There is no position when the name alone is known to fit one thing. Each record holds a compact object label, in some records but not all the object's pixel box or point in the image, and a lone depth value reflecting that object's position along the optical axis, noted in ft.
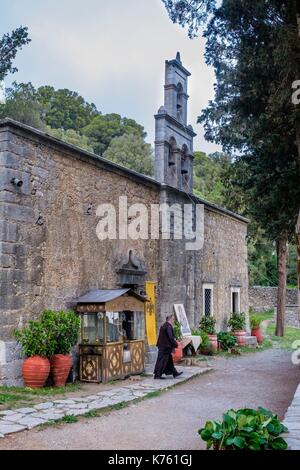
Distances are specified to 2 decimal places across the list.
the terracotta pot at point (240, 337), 55.01
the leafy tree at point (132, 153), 105.09
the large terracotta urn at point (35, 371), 26.32
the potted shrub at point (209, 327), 48.44
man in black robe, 32.32
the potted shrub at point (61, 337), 27.78
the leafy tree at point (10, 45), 59.21
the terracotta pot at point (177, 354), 40.45
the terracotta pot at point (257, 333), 59.73
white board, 44.11
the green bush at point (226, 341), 50.72
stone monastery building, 27.35
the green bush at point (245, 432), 12.75
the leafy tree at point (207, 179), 105.60
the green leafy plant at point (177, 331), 42.16
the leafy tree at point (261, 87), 30.81
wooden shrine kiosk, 30.14
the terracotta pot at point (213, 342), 47.32
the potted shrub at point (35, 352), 26.37
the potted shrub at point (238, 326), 55.28
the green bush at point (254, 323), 60.80
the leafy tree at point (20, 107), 72.42
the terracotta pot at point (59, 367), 27.76
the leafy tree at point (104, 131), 120.98
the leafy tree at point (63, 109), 121.90
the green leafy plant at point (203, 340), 45.91
